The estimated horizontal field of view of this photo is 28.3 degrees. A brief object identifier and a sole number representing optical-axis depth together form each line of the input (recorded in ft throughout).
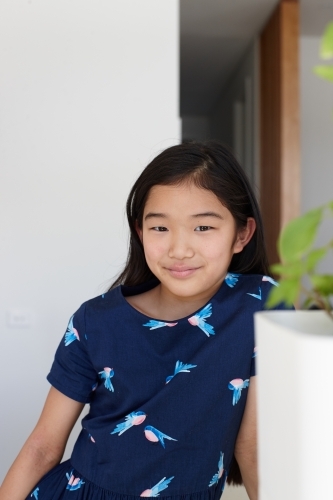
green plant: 1.23
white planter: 1.25
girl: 3.29
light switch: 7.52
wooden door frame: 11.60
